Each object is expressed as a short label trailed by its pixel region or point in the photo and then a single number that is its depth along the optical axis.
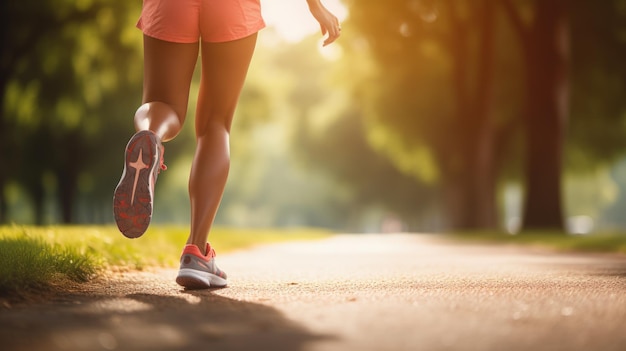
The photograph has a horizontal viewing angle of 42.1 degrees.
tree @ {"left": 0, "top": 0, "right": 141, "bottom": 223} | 18.56
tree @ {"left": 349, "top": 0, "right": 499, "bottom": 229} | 23.86
